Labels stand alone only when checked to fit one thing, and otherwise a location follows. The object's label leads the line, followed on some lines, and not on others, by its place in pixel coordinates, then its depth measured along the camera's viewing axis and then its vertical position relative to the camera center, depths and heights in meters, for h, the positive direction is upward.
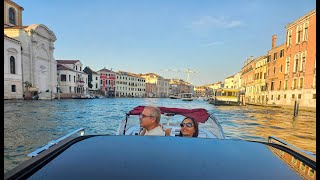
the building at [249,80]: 41.25 +0.94
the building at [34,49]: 36.03 +5.33
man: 2.42 -0.37
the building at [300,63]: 22.50 +2.42
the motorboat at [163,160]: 1.06 -0.39
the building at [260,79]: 34.91 +0.98
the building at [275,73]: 28.83 +1.63
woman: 2.46 -0.44
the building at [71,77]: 46.66 +1.14
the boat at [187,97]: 60.53 -3.20
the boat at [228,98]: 30.98 -1.64
